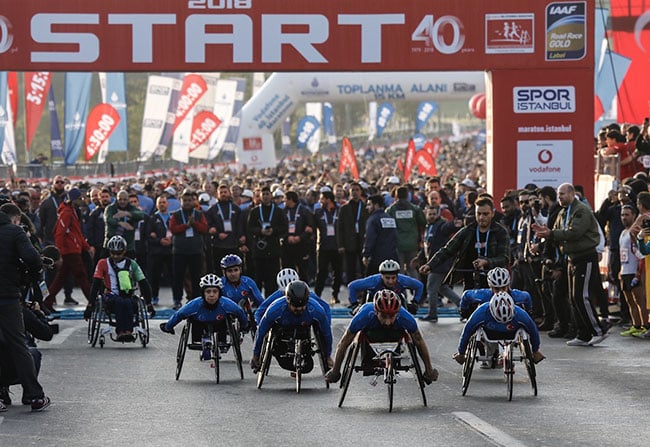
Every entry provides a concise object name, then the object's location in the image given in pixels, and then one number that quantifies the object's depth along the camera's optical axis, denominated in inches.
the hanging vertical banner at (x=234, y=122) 2399.1
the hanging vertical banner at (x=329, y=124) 3258.6
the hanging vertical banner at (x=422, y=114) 2751.0
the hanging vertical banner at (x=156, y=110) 2234.3
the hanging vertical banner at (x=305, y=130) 2605.8
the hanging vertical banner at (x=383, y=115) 2812.5
